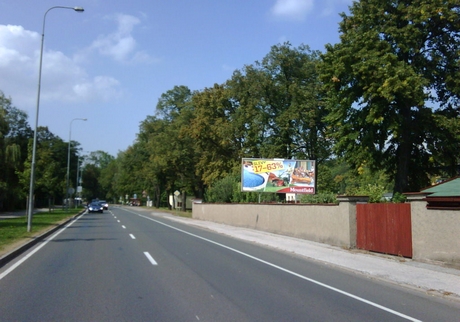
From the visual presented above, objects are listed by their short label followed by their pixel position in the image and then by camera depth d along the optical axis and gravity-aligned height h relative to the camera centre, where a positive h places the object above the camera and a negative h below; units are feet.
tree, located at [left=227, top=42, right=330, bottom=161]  136.56 +29.58
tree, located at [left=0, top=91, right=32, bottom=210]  132.05 +13.43
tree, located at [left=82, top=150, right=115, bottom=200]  439.22 +17.00
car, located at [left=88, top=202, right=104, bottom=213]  189.57 -2.87
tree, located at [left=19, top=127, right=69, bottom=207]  145.61 +8.07
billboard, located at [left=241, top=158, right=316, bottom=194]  106.42 +5.95
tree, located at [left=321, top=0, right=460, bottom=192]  80.07 +22.22
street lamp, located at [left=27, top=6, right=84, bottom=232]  73.41 +9.38
